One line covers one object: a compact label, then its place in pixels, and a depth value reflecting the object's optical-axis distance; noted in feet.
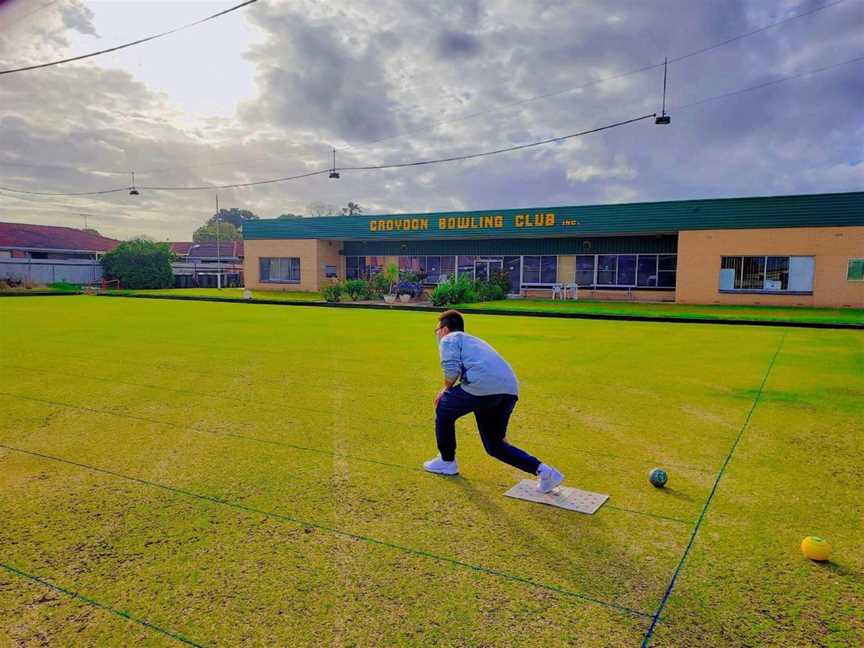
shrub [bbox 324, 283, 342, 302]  93.66
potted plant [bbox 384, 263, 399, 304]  96.27
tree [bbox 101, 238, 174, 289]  139.44
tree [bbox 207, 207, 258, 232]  471.21
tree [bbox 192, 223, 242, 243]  359.05
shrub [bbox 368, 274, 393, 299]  97.25
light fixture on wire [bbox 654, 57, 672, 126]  61.11
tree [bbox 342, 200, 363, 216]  333.01
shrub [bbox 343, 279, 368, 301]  96.22
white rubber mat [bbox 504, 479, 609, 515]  13.30
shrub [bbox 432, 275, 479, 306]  85.25
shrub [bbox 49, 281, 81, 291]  123.03
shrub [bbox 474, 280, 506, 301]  94.89
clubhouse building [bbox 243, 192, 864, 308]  81.66
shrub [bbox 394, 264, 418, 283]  103.10
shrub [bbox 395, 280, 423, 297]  95.45
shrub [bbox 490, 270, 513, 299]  102.12
